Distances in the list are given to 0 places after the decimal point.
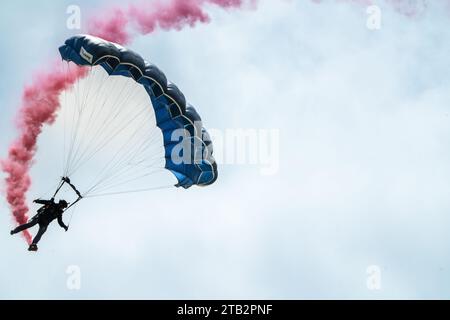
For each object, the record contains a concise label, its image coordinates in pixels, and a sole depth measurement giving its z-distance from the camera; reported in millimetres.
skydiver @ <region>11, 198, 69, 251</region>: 20323
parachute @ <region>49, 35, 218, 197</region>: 20500
